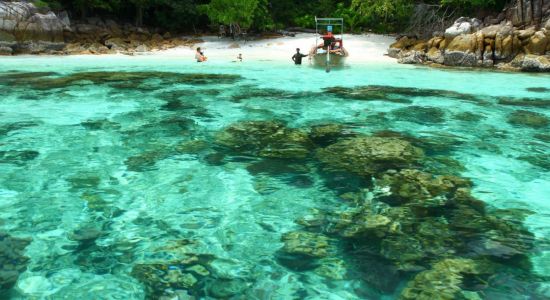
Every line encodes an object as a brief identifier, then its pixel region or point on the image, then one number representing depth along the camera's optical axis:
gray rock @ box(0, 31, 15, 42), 23.62
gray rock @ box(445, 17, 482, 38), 21.08
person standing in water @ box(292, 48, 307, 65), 19.48
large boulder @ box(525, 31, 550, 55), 18.36
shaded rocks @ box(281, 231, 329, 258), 3.96
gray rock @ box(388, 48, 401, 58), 22.72
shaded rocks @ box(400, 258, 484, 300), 3.26
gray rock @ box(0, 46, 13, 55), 22.80
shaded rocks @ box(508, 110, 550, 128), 9.09
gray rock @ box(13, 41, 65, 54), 23.78
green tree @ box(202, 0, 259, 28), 26.19
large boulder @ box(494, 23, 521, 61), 18.86
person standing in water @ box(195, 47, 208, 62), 21.00
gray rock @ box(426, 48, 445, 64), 19.97
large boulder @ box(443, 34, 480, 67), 19.30
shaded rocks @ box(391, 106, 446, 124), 9.50
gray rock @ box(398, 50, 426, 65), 20.45
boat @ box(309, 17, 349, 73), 18.49
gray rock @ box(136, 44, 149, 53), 25.78
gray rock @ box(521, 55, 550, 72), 17.23
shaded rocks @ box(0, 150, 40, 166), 6.54
